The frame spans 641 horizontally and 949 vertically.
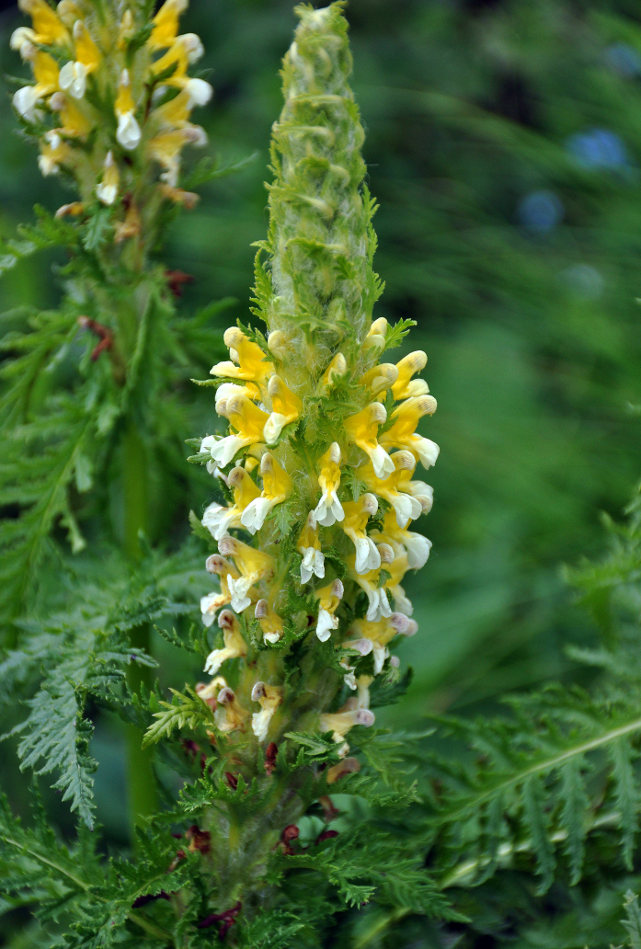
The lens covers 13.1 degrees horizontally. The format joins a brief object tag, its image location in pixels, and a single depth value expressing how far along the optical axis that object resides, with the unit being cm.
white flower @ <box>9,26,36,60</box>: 68
